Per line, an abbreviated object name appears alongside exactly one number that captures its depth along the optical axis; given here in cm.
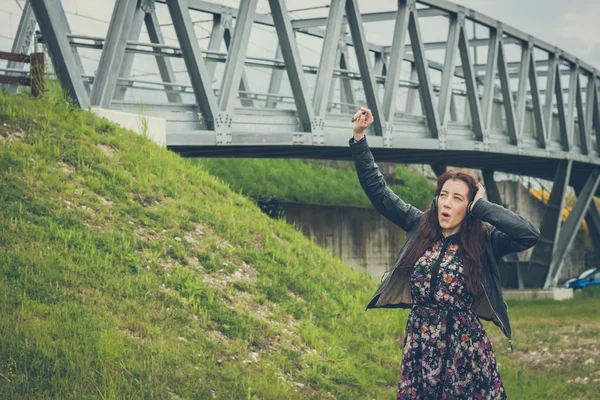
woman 557
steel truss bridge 1548
